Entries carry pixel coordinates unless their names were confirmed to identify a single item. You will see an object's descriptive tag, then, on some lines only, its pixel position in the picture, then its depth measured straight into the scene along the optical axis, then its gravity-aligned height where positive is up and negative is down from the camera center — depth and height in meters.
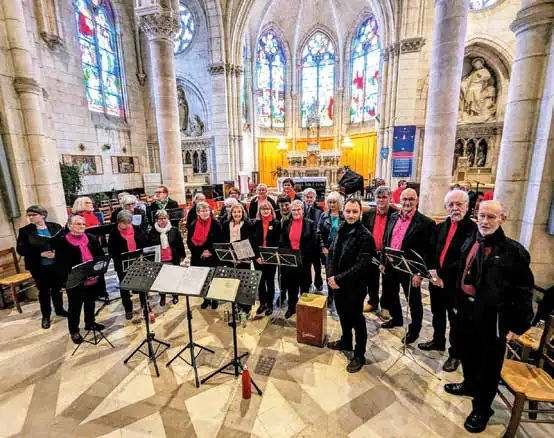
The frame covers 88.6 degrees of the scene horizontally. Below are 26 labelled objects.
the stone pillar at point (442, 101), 6.49 +1.35
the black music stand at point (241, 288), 2.71 -1.22
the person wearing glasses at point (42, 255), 4.04 -1.27
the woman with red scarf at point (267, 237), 4.31 -1.15
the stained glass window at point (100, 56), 12.12 +4.79
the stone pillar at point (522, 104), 3.60 +0.69
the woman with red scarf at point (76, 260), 3.64 -1.23
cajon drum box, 3.55 -2.01
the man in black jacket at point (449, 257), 2.98 -1.07
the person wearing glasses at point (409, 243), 3.41 -1.04
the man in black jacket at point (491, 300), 2.23 -1.15
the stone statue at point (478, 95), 12.05 +2.60
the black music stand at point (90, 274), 3.21 -1.31
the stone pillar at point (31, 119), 4.59 +0.76
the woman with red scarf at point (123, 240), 4.16 -1.13
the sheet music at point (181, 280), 2.80 -1.18
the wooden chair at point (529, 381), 2.15 -1.76
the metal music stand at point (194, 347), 2.89 -2.23
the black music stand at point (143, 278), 2.96 -1.22
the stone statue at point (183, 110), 16.09 +2.92
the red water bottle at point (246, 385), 2.80 -2.18
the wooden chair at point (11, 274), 4.57 -1.83
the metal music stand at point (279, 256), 3.56 -1.21
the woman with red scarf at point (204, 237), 4.47 -1.17
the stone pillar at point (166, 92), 8.26 +2.13
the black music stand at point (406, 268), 2.95 -1.17
